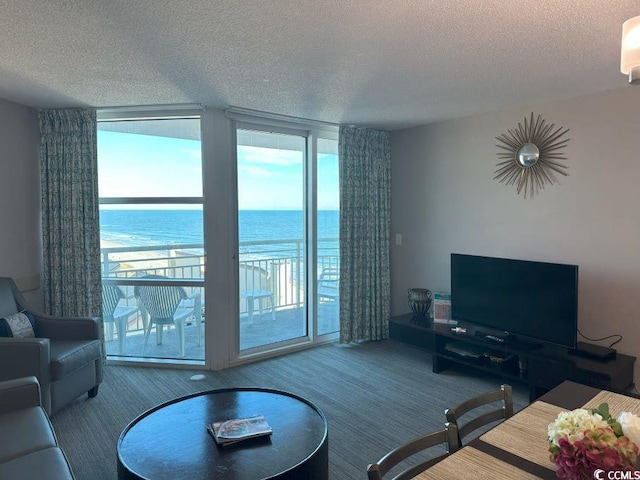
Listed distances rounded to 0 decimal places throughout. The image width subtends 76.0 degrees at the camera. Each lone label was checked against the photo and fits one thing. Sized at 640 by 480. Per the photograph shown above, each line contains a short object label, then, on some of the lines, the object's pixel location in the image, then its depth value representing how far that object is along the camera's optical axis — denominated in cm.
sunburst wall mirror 356
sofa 172
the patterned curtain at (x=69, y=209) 384
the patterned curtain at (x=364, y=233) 464
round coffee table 177
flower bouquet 100
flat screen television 318
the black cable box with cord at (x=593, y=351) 305
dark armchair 277
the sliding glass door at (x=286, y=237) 432
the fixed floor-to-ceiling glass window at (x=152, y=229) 407
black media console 291
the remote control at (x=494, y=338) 354
